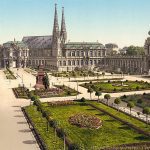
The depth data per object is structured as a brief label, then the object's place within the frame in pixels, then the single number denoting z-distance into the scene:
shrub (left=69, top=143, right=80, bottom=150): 27.23
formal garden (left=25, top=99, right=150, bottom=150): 33.84
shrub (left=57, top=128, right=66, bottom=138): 34.45
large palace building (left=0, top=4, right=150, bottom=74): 142.08
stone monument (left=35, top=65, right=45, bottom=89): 76.81
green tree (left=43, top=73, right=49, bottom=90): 70.75
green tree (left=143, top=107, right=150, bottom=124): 42.24
